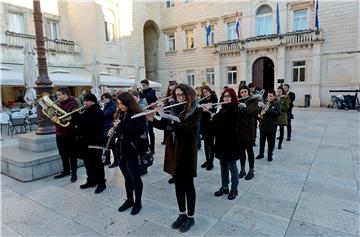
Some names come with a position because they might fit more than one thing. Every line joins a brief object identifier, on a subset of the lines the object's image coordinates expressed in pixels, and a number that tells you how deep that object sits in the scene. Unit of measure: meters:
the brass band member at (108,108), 5.47
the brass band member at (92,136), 4.08
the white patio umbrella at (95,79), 11.12
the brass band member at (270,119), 5.56
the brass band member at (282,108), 6.43
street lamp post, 5.62
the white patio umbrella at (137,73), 13.79
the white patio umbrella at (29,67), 7.86
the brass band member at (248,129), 4.64
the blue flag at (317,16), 17.36
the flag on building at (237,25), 20.22
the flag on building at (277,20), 18.80
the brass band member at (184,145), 2.87
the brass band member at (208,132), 5.28
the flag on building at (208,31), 21.97
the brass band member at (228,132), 3.63
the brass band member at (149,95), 6.18
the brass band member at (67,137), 4.60
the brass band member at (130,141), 3.29
